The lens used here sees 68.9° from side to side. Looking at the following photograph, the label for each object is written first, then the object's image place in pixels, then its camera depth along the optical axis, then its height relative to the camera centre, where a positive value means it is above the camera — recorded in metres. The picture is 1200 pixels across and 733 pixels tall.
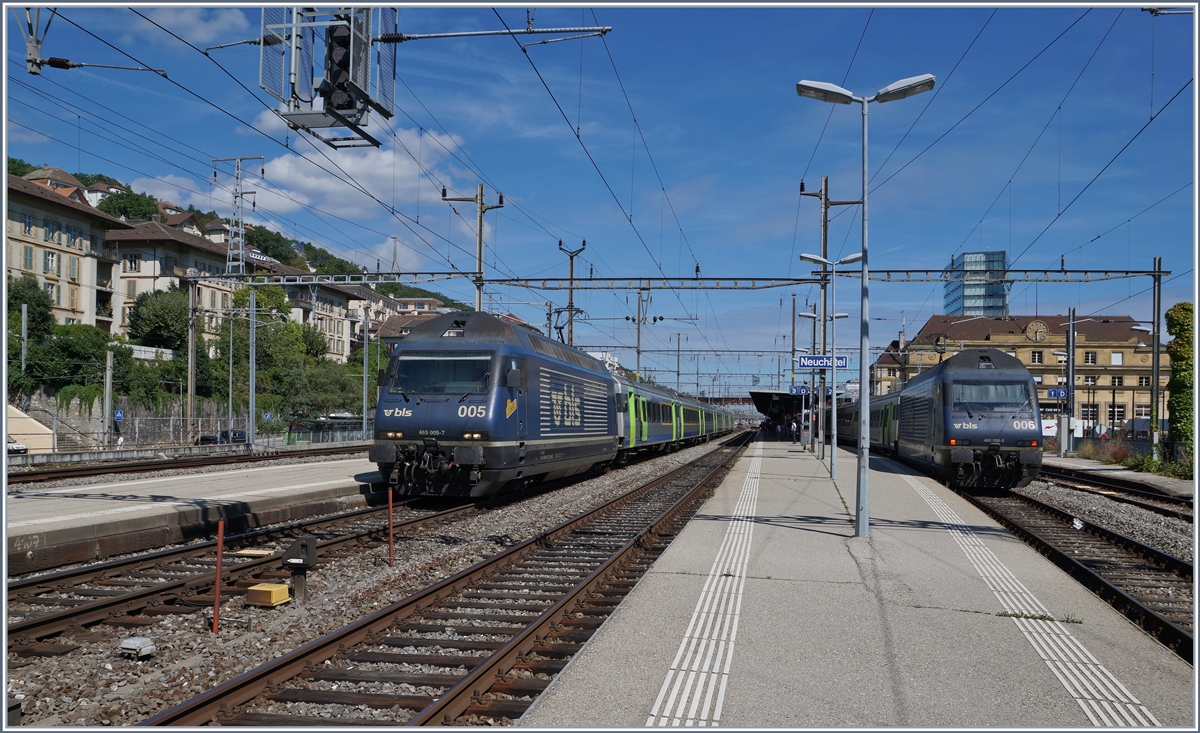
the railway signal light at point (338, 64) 8.60 +3.16
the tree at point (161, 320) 60.47 +4.19
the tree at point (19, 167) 78.12 +19.53
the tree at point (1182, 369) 27.45 +1.01
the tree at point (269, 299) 72.56 +7.03
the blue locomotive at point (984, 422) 20.47 -0.60
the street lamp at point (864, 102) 12.48 +4.27
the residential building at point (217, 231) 100.00 +17.76
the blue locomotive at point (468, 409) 15.02 -0.40
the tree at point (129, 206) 91.69 +18.63
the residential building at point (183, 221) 93.69 +17.59
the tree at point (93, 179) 102.94 +24.33
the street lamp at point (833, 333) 23.23 +1.99
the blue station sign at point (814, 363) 26.02 +0.92
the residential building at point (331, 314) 85.44 +7.08
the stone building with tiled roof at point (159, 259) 67.94 +9.77
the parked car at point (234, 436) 43.76 -2.80
